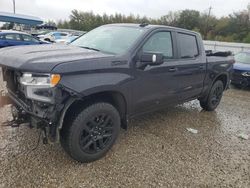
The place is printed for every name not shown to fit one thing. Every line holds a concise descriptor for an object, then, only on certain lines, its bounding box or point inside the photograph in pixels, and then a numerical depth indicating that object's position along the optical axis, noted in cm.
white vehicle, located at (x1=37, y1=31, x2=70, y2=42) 1749
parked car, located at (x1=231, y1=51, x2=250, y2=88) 674
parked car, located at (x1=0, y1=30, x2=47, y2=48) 1012
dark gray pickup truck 208
